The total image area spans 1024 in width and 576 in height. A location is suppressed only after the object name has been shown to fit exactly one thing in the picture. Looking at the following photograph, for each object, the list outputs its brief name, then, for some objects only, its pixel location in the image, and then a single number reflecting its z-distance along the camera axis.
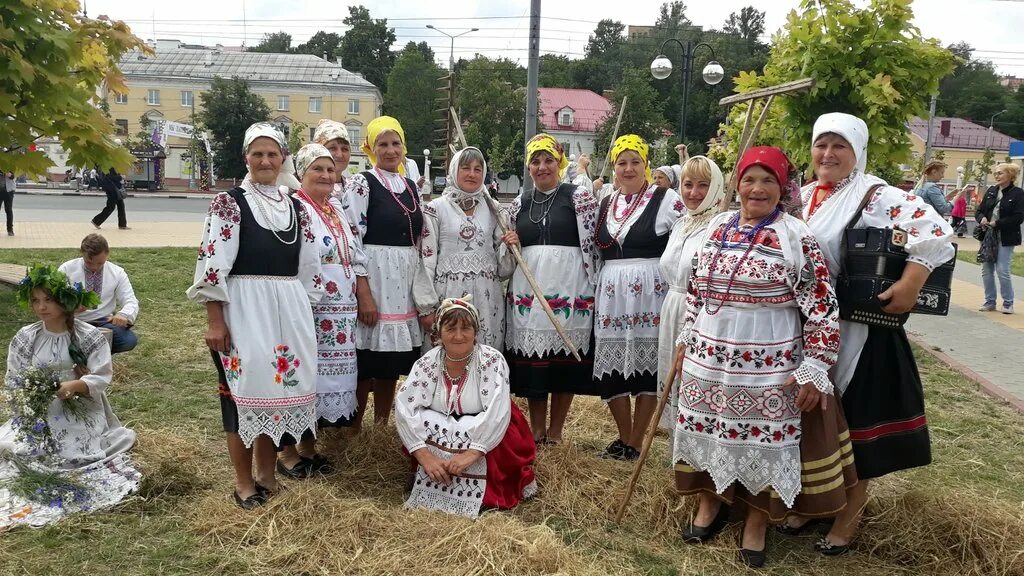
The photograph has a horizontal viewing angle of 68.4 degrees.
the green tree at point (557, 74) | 67.56
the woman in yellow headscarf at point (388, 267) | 4.48
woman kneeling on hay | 3.97
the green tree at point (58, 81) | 6.21
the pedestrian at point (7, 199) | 13.70
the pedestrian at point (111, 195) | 14.45
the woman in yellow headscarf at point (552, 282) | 4.67
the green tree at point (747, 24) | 74.62
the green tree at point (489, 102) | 47.53
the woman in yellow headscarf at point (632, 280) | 4.53
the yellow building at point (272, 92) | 53.84
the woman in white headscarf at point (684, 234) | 4.16
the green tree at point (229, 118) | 41.50
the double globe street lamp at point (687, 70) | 16.38
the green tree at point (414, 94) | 57.12
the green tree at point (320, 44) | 82.69
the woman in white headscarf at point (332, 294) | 4.12
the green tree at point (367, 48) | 73.94
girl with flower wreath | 4.00
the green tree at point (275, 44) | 85.31
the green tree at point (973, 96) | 64.75
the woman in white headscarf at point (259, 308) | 3.59
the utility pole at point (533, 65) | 9.12
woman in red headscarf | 3.25
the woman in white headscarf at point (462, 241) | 4.59
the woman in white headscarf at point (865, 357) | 3.43
